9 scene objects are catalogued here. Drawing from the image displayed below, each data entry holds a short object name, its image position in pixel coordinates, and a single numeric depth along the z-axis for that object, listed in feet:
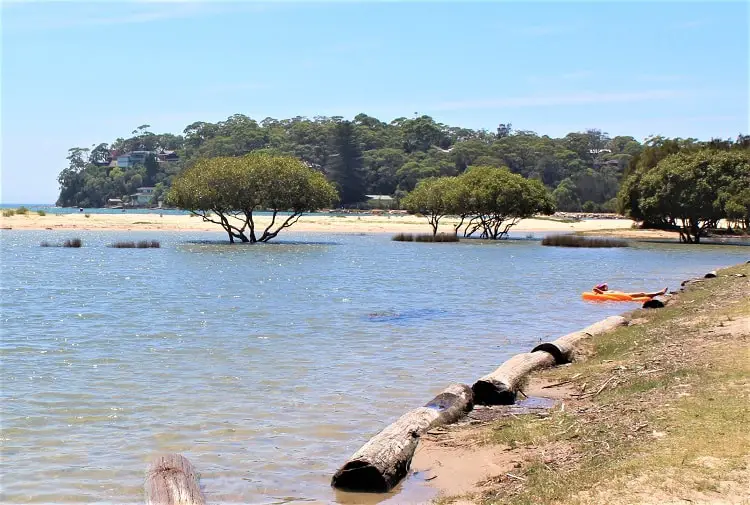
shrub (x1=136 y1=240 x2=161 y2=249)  194.59
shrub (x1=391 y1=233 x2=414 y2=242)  237.20
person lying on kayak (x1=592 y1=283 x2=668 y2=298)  85.77
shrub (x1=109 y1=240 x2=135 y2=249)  197.36
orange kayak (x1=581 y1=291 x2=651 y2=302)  86.74
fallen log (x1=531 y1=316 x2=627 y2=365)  46.44
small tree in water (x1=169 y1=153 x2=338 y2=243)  201.46
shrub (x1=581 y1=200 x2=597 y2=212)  459.73
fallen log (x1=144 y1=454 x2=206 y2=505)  24.54
